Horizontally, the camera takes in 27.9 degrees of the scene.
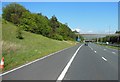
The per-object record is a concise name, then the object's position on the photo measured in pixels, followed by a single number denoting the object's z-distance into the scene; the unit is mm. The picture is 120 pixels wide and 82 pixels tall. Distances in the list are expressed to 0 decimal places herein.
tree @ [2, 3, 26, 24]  98150
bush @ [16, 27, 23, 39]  53550
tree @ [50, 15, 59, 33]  116406
